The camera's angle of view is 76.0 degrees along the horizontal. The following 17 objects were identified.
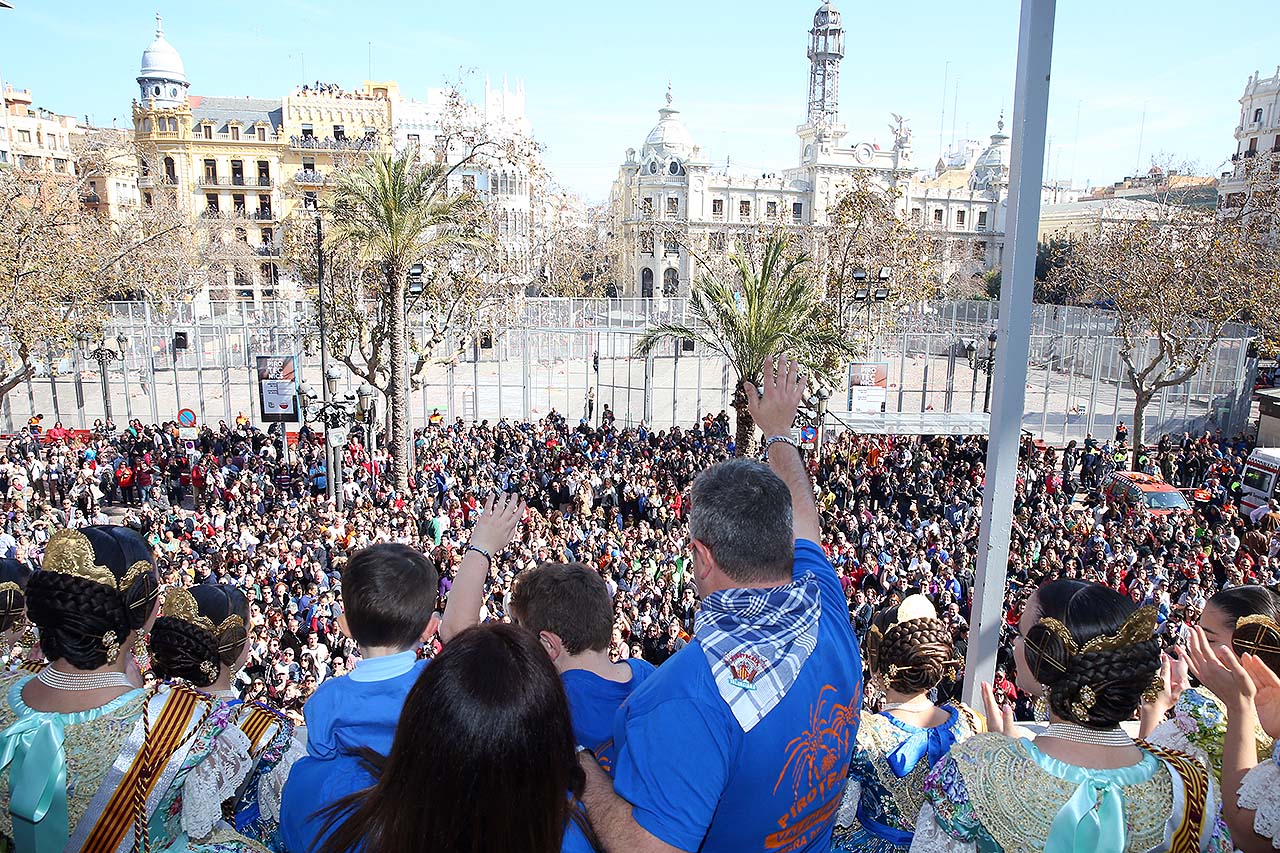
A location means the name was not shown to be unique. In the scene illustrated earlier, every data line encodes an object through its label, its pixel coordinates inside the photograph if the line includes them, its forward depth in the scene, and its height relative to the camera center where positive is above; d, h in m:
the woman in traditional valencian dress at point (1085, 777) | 2.17 -1.28
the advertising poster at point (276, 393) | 16.19 -2.01
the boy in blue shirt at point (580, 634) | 2.50 -1.12
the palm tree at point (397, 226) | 16.66 +1.37
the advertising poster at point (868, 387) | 21.00 -2.28
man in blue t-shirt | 1.76 -0.94
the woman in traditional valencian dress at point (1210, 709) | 2.80 -1.42
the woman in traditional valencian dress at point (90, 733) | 2.34 -1.27
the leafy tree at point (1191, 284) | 21.34 +0.48
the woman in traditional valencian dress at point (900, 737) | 2.76 -1.51
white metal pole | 3.19 -0.15
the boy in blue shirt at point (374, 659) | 2.30 -1.16
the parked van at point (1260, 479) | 15.80 -3.43
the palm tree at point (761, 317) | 14.49 -0.36
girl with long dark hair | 1.44 -0.83
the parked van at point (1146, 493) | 15.26 -3.62
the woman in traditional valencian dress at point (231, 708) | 2.40 -1.32
